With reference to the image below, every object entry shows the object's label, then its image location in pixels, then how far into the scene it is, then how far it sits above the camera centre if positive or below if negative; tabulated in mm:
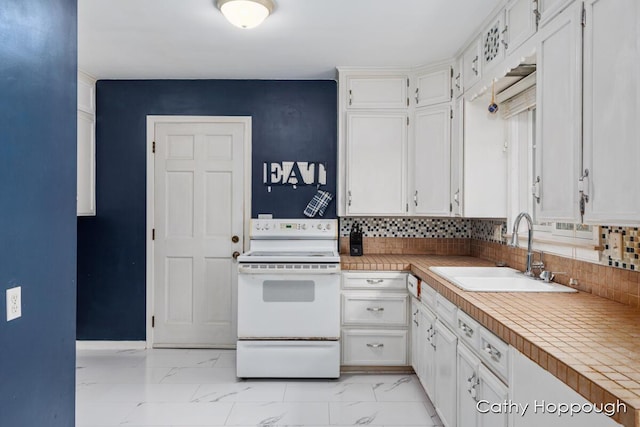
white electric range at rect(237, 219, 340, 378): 3102 -757
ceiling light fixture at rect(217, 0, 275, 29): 2318 +1063
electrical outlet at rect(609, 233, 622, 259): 1812 -138
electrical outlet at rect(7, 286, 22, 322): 1406 -308
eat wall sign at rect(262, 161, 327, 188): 3797 +307
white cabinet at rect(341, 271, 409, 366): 3197 -786
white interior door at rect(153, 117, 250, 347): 3832 -175
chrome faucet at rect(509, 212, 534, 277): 2361 -155
